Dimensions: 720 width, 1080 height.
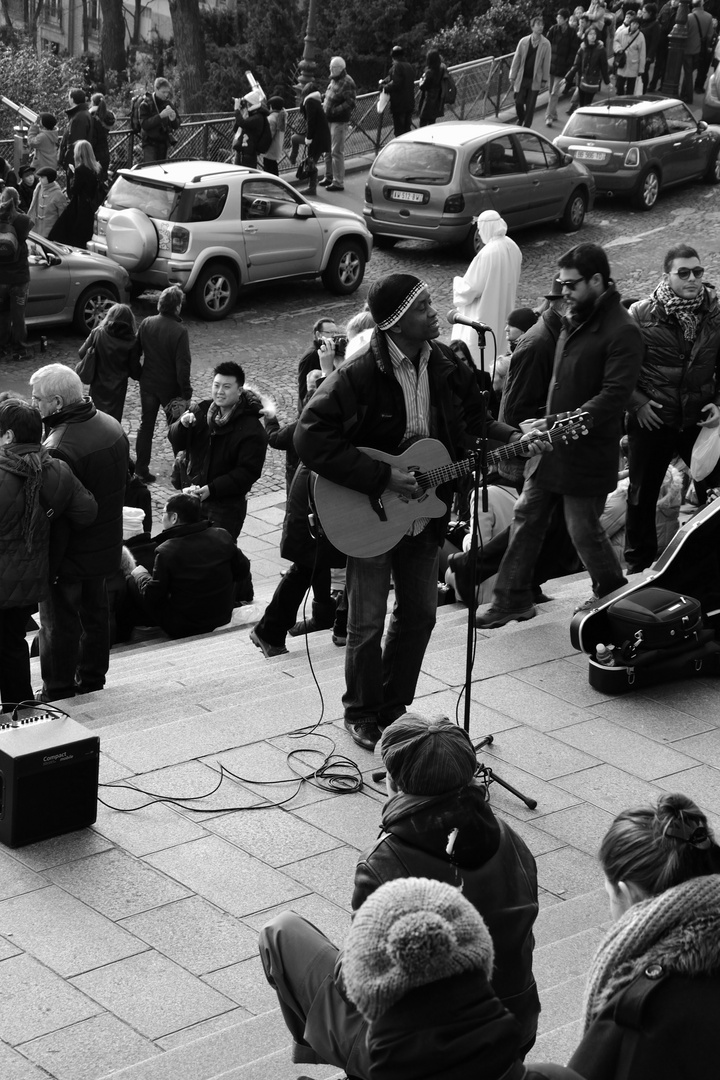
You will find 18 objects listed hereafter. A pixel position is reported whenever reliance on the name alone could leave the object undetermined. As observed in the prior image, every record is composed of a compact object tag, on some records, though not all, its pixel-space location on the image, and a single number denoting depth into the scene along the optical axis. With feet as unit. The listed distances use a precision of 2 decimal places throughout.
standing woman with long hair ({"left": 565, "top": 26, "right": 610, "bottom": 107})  89.45
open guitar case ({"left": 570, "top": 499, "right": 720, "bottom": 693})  24.43
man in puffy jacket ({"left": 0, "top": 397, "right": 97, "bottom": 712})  23.95
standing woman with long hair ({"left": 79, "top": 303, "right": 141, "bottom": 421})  40.34
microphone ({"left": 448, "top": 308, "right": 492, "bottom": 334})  21.18
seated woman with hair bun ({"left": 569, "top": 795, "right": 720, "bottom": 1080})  10.35
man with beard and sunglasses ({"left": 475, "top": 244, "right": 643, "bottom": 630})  24.68
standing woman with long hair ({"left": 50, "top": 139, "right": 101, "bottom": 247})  59.06
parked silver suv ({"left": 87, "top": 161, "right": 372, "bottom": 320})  54.03
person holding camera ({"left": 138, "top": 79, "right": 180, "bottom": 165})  68.85
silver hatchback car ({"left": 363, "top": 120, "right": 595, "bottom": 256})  61.57
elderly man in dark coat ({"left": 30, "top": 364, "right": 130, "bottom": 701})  25.16
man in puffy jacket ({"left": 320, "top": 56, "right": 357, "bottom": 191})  73.92
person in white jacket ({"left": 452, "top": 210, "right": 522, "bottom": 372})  42.47
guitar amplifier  18.53
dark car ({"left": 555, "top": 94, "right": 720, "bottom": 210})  71.51
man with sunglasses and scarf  27.68
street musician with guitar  20.27
